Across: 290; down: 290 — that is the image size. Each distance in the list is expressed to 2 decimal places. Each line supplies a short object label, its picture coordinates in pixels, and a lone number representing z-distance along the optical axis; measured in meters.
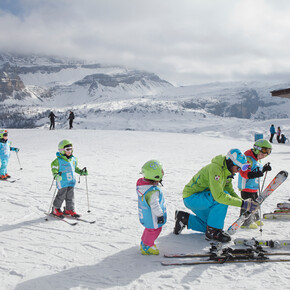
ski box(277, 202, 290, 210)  6.44
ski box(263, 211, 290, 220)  5.91
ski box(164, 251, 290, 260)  4.06
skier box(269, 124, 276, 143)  27.28
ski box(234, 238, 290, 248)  4.38
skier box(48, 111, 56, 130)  27.96
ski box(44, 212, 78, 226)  5.61
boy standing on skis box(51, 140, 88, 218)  5.94
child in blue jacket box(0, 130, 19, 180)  9.56
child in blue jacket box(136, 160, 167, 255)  4.08
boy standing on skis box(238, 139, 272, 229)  5.48
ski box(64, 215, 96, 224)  5.75
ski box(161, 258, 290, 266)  3.96
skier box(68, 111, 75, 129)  27.47
